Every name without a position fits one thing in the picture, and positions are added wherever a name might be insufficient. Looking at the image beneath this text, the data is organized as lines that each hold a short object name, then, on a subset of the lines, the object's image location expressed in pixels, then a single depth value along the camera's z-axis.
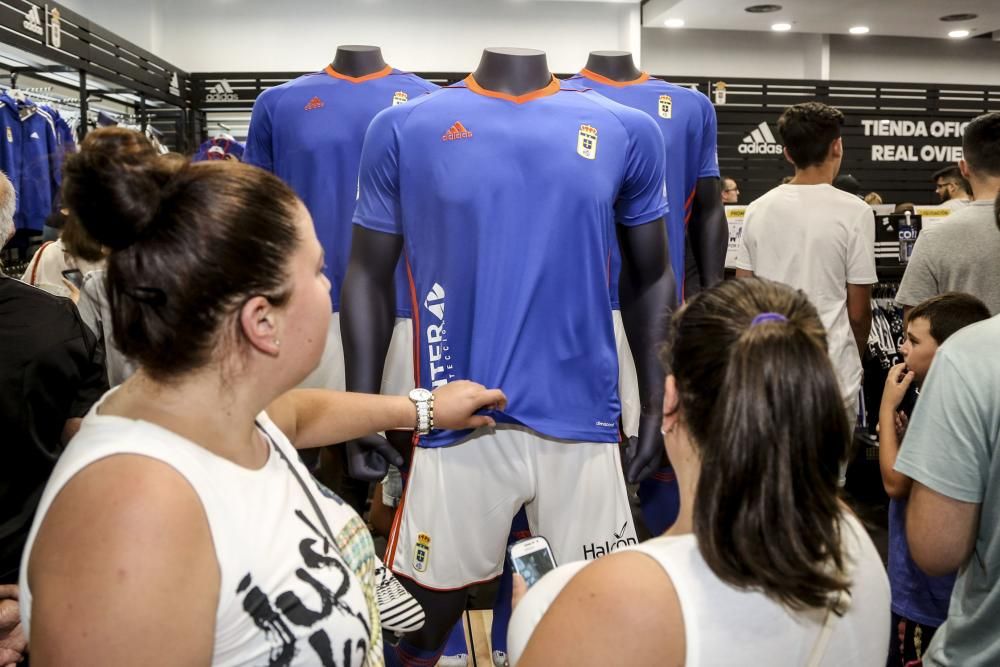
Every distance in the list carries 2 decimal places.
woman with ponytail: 0.93
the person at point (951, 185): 6.46
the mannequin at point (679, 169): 2.67
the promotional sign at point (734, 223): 5.52
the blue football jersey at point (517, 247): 1.82
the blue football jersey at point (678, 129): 2.69
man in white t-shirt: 3.72
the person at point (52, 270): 2.96
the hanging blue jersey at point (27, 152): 5.25
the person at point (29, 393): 1.66
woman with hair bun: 0.89
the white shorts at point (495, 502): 1.86
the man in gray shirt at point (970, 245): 3.02
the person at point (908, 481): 2.21
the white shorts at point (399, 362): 2.30
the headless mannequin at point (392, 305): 1.97
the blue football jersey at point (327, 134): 2.63
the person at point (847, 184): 7.18
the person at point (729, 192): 7.29
